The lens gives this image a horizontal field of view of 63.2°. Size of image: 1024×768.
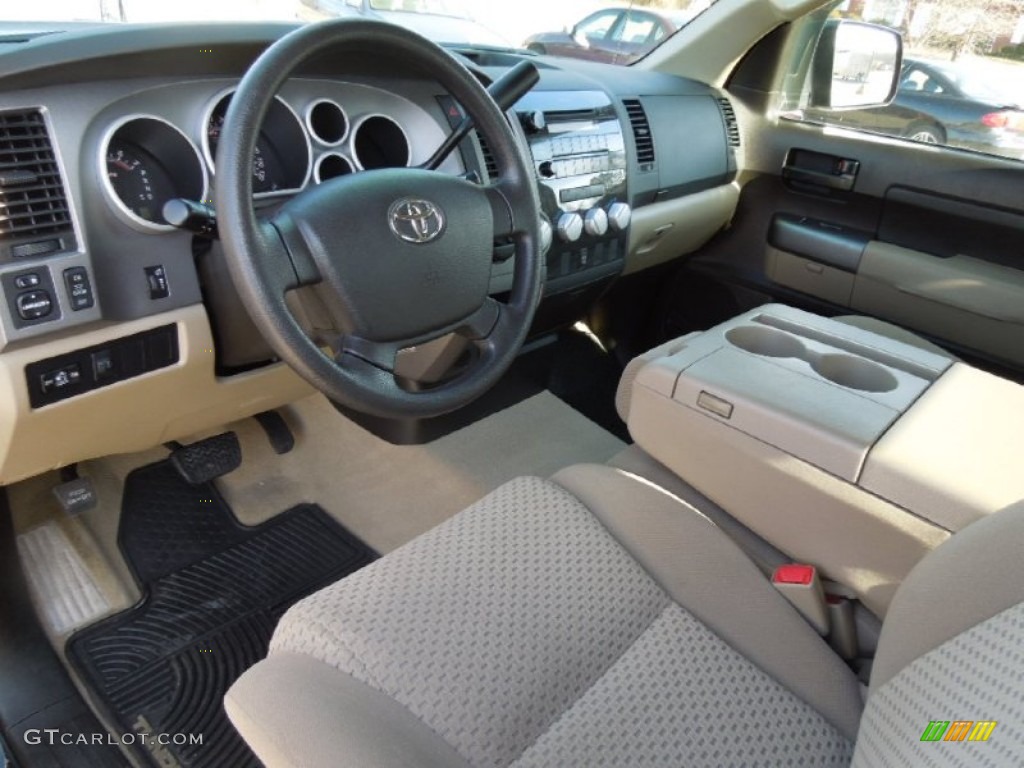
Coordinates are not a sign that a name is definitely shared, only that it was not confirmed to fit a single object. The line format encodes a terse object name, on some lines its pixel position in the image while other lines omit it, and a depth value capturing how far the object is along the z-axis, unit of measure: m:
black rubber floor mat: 1.52
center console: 1.12
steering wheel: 1.02
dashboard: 1.17
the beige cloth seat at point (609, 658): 0.79
